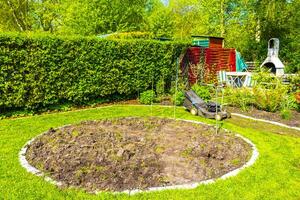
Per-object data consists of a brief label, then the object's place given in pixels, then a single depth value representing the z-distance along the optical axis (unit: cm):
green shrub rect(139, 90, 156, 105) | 1201
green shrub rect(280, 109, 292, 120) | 950
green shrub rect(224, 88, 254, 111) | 1081
